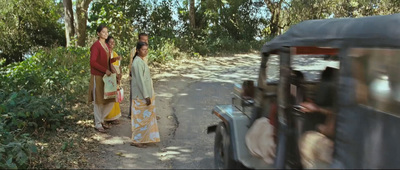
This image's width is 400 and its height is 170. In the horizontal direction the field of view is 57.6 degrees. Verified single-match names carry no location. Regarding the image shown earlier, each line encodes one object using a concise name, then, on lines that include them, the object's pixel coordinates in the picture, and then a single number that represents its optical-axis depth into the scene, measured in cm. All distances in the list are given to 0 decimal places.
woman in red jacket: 632
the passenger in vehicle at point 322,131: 284
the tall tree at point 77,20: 1443
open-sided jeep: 258
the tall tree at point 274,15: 2462
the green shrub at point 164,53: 1468
